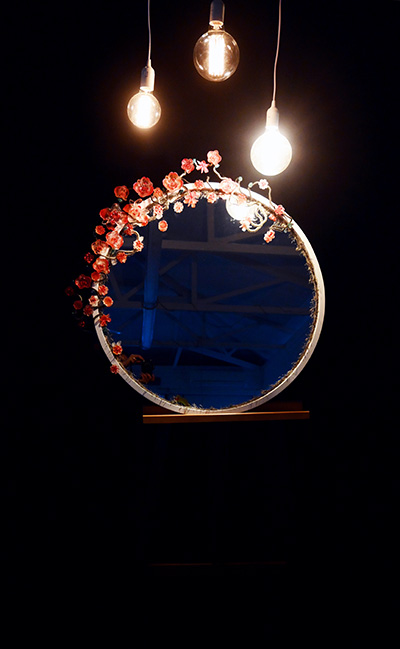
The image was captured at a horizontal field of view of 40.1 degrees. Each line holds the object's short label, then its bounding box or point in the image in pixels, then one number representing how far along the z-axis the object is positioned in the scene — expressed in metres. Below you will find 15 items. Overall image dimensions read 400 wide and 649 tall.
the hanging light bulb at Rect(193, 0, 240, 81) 1.42
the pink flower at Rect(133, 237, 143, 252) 1.46
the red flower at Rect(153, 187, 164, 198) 1.47
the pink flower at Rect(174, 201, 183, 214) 1.48
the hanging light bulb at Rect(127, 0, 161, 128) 1.50
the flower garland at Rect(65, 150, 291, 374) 1.45
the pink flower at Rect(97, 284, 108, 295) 1.45
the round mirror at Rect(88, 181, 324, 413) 1.43
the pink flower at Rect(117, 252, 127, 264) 1.45
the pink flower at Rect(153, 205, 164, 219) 1.47
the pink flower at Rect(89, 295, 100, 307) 1.45
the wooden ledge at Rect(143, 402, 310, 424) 1.38
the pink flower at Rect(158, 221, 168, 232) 1.47
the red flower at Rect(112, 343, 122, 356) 1.43
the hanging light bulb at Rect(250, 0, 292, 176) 1.51
